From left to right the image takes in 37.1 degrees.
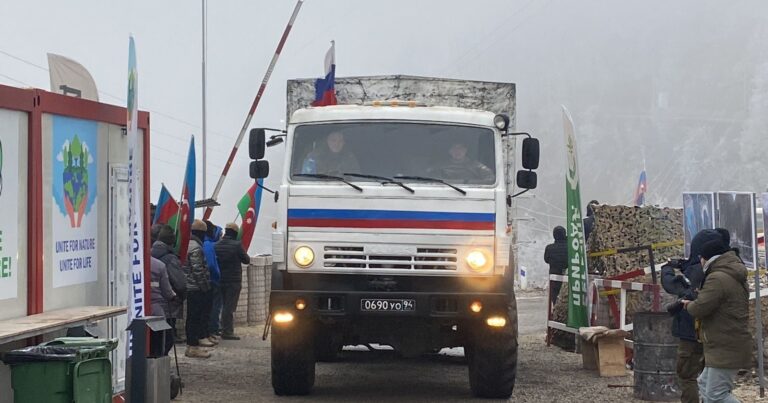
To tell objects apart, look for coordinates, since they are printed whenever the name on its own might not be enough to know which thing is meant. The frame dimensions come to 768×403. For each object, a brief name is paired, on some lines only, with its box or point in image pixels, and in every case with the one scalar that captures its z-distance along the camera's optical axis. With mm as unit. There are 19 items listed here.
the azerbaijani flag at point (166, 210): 13805
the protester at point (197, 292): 14977
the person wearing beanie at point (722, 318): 8734
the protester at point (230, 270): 17453
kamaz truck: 11047
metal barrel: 11516
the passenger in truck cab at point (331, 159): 11391
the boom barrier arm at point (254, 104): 18766
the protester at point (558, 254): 18734
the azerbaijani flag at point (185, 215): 13008
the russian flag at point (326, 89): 14536
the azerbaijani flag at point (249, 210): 18672
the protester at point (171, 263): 12156
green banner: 14141
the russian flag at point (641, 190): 28475
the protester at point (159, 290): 11594
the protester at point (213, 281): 16406
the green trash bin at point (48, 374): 7438
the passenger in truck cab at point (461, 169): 11391
